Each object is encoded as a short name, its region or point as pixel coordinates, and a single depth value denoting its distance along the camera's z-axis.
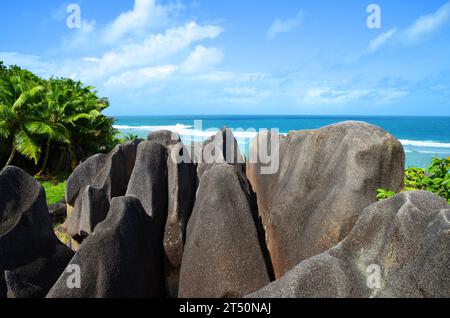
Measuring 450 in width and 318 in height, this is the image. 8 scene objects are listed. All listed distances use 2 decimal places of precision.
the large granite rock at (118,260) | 4.53
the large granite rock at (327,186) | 5.57
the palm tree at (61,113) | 18.09
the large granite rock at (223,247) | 5.23
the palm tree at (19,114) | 17.12
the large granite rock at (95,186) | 7.74
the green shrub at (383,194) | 5.40
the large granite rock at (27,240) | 5.13
